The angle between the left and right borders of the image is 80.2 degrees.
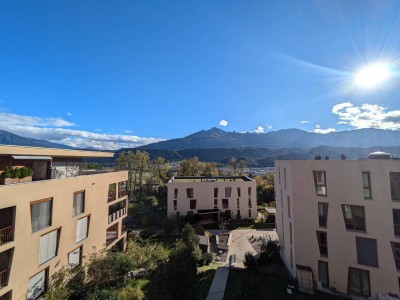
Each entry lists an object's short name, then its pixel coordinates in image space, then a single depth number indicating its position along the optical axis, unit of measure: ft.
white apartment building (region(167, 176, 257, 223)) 156.25
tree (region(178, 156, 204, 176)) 230.27
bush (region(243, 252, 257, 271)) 79.44
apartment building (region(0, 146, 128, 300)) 39.88
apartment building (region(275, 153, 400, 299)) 59.67
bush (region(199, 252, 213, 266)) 93.40
